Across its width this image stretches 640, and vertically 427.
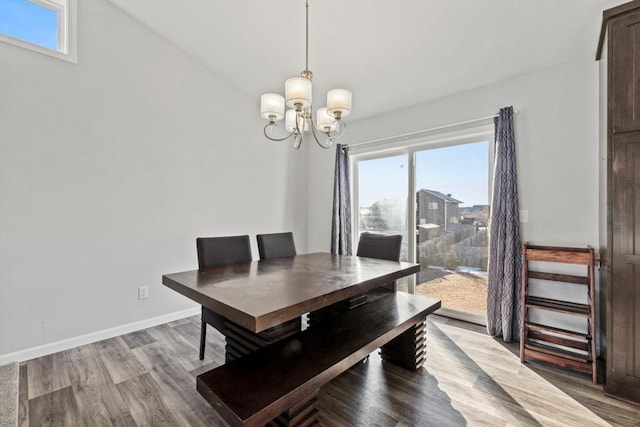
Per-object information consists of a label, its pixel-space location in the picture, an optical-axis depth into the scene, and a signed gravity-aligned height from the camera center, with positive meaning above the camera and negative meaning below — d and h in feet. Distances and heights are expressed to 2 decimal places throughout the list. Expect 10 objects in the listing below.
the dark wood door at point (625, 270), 6.18 -1.18
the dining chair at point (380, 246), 9.36 -1.08
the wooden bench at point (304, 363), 4.08 -2.58
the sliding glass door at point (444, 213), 10.36 +0.05
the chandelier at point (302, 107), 6.27 +2.50
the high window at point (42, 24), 8.15 +5.51
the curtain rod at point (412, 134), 10.02 +3.25
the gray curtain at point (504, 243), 9.00 -0.88
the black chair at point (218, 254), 7.56 -1.16
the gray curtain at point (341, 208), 13.80 +0.29
